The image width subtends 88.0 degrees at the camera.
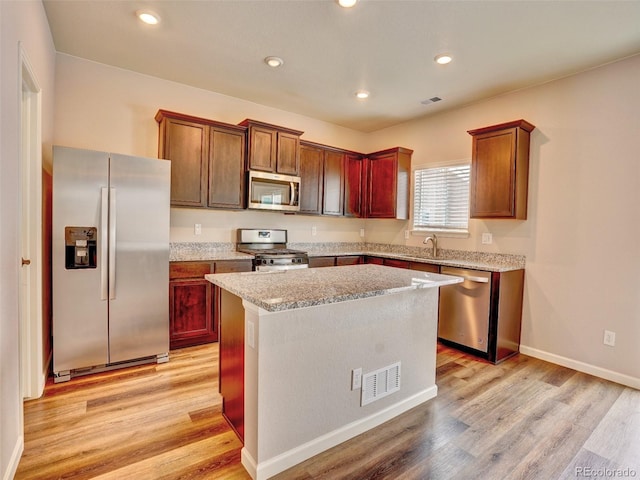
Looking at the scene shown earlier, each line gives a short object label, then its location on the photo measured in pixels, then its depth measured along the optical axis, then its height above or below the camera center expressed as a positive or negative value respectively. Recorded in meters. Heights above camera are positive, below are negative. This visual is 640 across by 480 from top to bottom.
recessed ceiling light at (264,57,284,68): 3.06 +1.58
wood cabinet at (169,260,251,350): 3.28 -0.77
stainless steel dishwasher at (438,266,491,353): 3.28 -0.80
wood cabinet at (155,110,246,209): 3.44 +0.75
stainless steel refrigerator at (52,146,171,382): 2.59 -0.29
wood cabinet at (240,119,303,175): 3.87 +0.99
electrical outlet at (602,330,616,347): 2.93 -0.91
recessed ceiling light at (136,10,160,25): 2.44 +1.58
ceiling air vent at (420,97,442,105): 3.88 +1.58
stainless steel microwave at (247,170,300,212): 3.93 +0.47
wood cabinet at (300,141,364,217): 4.52 +0.72
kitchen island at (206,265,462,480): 1.67 -0.74
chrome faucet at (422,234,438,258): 4.27 -0.15
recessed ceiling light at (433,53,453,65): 2.90 +1.55
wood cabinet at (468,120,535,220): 3.34 +0.67
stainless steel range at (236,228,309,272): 3.74 -0.27
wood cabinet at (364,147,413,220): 4.62 +0.69
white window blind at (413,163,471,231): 4.13 +0.46
